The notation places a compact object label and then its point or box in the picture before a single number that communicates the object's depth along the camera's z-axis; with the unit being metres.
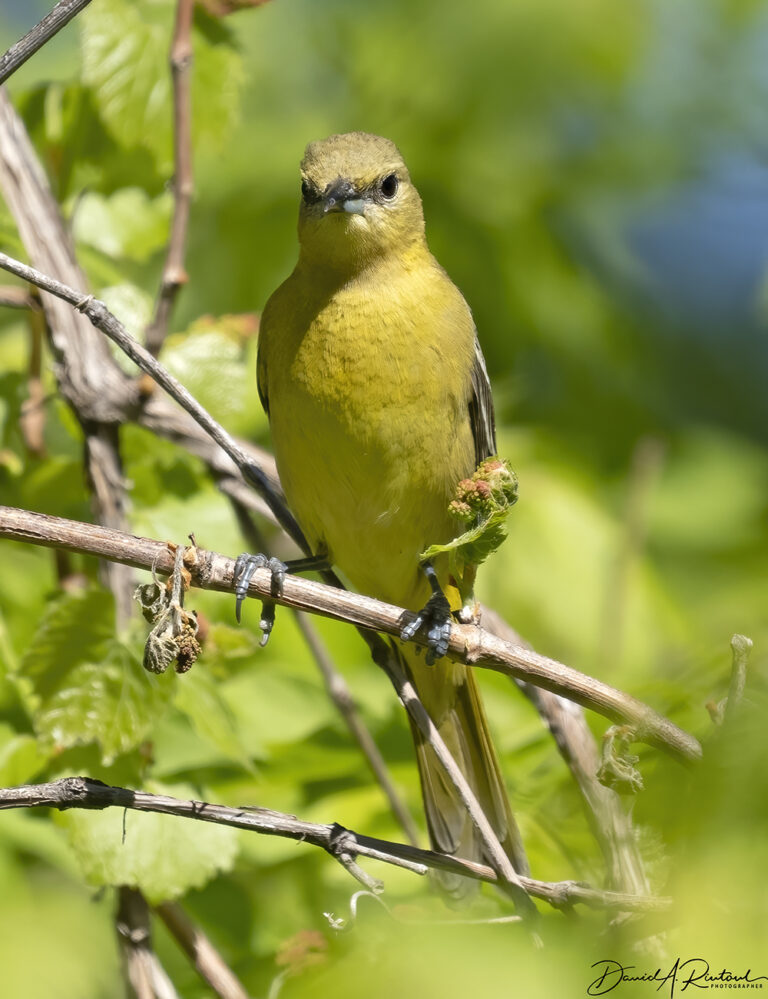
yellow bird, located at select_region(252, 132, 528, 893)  7.36
